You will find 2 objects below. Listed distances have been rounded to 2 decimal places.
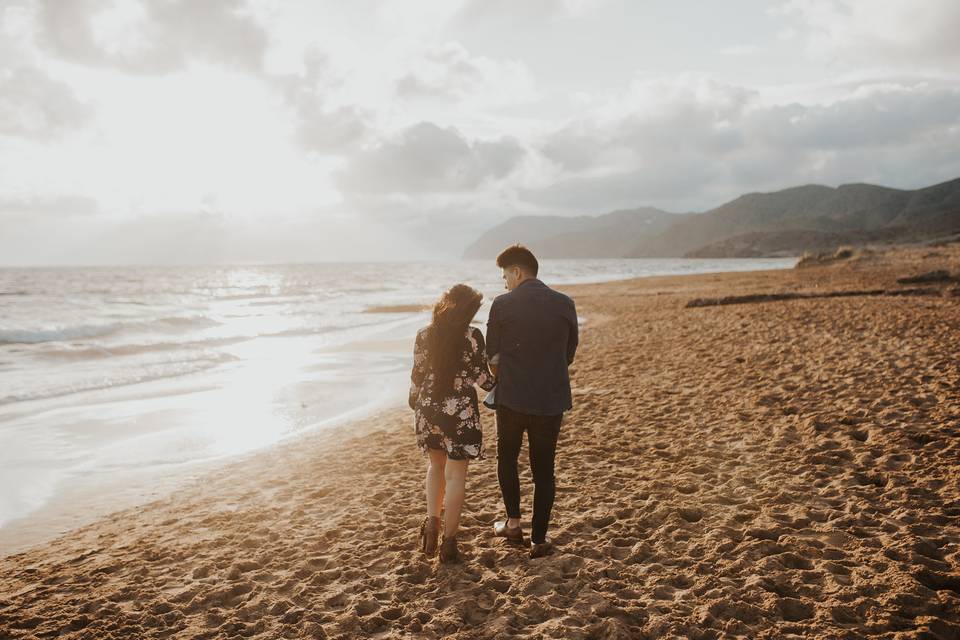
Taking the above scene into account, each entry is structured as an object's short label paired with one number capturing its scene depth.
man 4.01
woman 4.08
